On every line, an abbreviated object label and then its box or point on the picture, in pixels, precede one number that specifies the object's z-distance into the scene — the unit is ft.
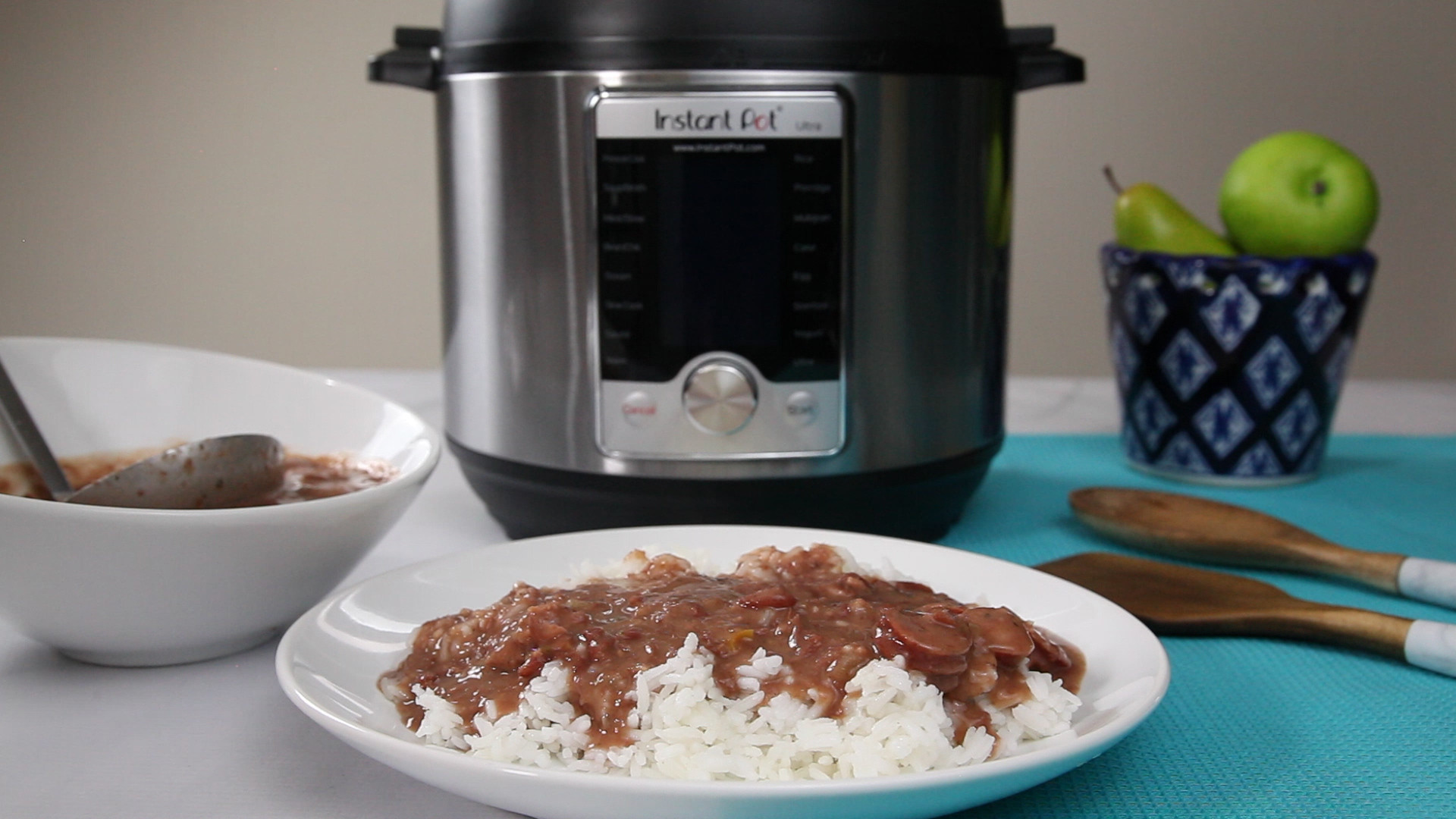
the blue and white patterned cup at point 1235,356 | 4.06
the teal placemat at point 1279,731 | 2.08
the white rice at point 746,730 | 1.87
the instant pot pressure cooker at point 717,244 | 3.03
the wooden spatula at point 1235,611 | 2.61
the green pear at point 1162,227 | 4.42
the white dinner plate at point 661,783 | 1.70
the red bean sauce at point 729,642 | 2.01
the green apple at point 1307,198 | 4.25
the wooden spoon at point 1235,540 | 3.06
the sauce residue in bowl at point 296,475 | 2.88
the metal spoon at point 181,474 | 2.56
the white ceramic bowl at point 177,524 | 2.24
